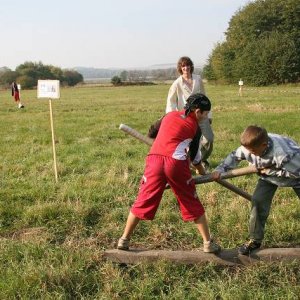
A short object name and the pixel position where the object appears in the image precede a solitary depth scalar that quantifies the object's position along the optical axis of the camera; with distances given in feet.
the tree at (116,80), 289.29
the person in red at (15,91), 92.60
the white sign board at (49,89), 27.02
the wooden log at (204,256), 14.17
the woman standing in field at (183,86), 24.49
